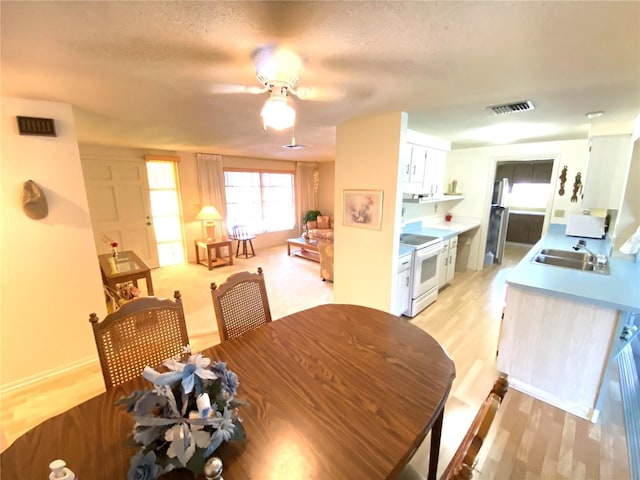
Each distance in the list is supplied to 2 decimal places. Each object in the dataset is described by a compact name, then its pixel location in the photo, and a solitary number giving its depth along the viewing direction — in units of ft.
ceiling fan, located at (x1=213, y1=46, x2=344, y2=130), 4.18
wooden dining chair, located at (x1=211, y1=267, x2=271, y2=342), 4.90
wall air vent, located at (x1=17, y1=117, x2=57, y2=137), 6.38
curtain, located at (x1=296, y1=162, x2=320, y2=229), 23.51
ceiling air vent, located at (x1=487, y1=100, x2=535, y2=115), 7.07
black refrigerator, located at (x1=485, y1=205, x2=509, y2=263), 16.48
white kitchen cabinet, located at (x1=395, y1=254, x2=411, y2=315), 9.29
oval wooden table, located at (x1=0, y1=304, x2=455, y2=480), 2.50
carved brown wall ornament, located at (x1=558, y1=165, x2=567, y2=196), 12.69
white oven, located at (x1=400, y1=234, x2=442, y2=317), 9.98
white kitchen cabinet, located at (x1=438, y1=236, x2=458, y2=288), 11.88
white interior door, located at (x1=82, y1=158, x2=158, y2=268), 14.25
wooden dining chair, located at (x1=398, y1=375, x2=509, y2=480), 1.74
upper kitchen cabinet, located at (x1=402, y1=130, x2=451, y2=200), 10.35
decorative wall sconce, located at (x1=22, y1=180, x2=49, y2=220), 6.50
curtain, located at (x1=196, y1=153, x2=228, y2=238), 17.65
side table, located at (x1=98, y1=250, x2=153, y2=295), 9.30
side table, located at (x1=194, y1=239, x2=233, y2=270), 16.48
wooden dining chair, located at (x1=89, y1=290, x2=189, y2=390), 3.84
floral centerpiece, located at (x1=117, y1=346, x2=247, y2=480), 2.25
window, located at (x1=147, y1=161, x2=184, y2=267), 16.61
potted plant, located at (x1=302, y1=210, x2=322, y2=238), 23.27
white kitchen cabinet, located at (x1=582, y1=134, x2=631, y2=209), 9.29
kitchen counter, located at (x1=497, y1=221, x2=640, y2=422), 5.63
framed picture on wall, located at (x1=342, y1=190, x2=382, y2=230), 8.80
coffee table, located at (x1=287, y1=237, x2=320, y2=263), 18.39
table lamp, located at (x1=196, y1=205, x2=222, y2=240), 16.56
